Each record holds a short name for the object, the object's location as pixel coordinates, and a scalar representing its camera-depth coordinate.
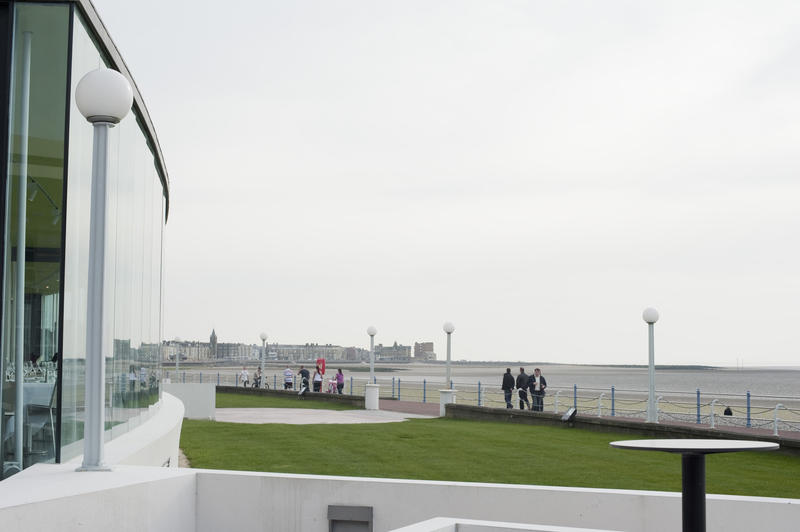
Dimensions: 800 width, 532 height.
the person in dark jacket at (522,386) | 25.58
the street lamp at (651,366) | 20.16
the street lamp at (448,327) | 28.95
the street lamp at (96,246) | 5.82
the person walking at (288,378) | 38.92
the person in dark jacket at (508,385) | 25.86
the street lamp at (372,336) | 34.07
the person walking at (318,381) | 38.06
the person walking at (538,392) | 25.56
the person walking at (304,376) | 35.15
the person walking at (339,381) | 37.31
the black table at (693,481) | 4.14
